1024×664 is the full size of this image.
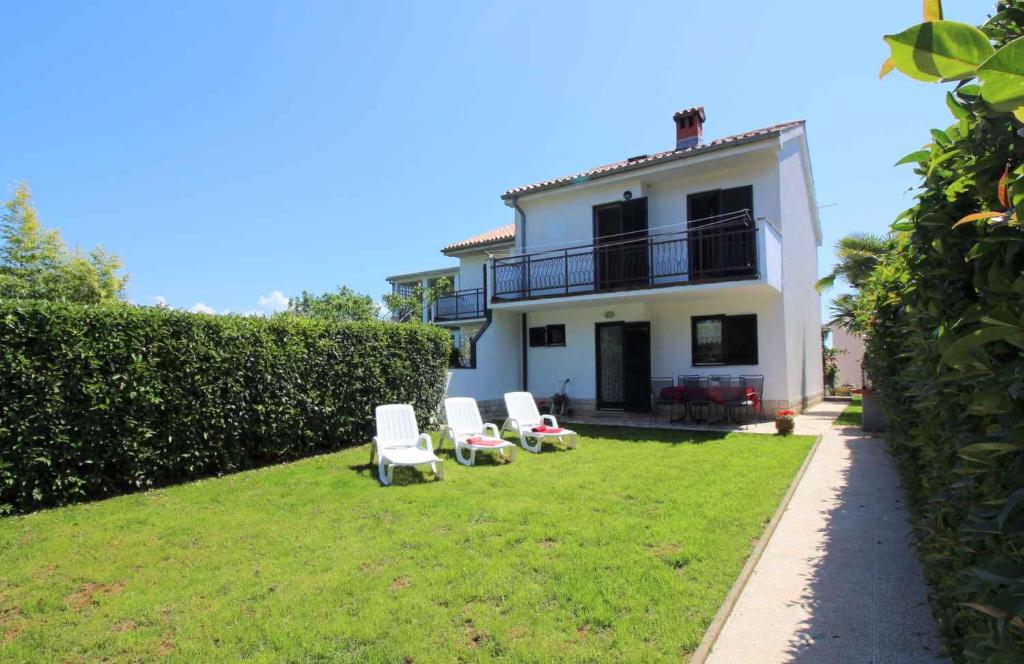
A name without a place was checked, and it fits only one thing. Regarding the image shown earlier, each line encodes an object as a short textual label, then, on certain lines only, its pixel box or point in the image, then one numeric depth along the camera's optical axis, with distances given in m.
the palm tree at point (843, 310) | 18.89
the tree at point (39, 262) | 25.45
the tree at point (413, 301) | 20.80
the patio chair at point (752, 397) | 12.69
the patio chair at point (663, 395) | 13.66
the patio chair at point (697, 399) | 13.00
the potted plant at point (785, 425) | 11.08
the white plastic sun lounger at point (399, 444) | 8.05
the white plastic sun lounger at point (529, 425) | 10.55
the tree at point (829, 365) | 25.11
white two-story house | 13.32
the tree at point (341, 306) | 19.34
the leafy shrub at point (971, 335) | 1.09
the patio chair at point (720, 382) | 13.71
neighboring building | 30.14
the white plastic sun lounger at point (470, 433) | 9.30
